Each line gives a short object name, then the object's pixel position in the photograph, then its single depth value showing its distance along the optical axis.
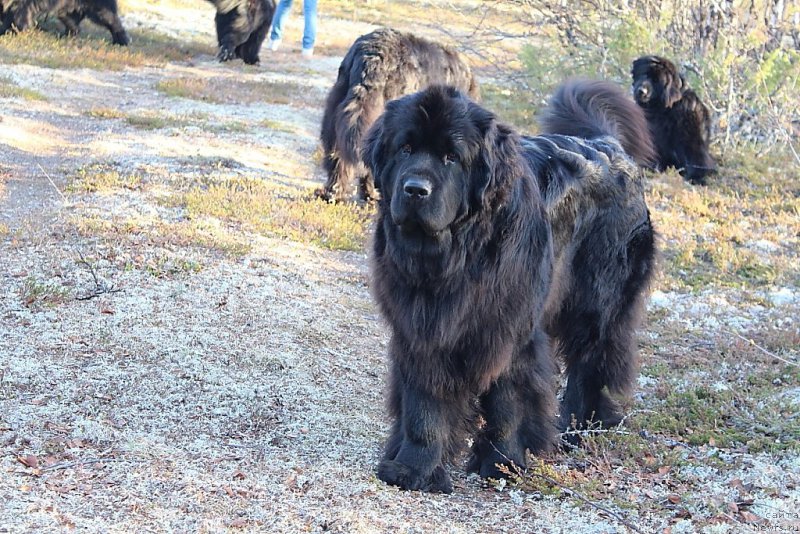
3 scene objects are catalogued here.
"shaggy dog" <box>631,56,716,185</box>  20.62
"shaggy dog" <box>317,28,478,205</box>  15.63
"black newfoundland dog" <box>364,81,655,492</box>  7.20
